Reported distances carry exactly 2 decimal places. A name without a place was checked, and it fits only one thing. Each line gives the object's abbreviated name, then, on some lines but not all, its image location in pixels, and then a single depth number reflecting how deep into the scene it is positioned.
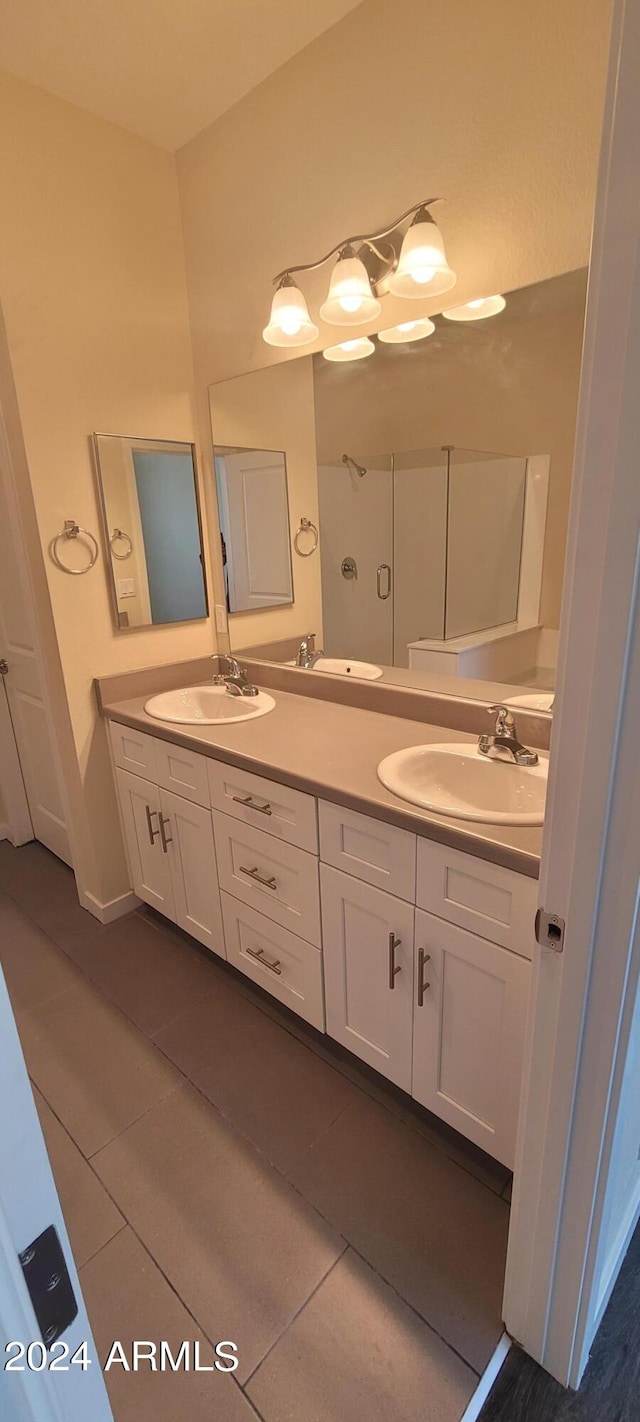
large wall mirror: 1.38
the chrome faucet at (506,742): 1.37
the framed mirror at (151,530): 2.00
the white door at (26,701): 2.13
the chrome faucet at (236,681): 2.08
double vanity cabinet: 1.12
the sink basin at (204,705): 2.01
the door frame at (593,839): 0.54
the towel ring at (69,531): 1.88
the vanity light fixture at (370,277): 1.35
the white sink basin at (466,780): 1.31
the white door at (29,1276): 0.41
